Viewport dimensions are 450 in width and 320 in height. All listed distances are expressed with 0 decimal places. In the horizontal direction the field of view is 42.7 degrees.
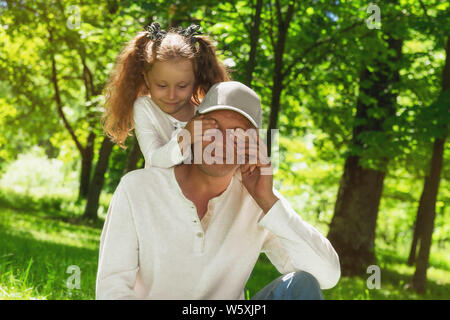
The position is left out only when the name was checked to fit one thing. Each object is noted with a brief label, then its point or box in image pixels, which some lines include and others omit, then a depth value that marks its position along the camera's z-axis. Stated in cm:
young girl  343
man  237
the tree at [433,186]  781
